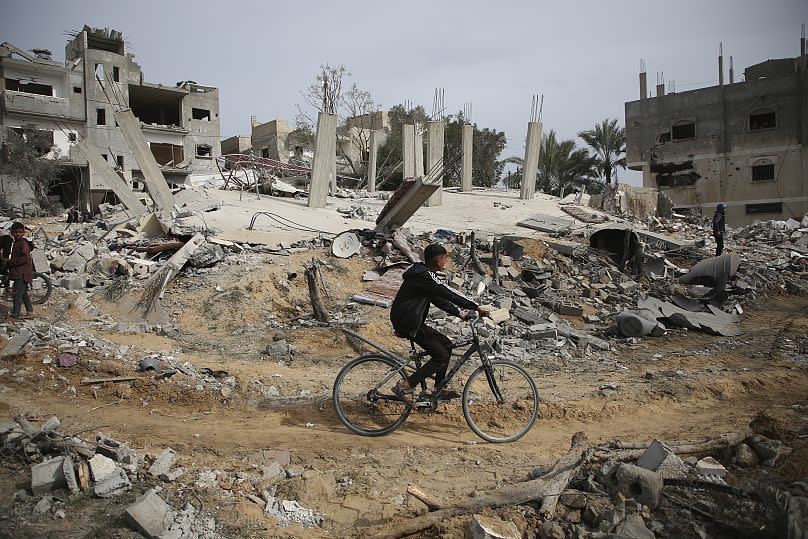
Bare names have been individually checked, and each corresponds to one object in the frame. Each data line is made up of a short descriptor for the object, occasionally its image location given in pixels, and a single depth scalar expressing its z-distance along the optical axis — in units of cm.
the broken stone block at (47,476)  342
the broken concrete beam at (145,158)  1658
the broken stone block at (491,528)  289
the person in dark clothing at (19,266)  838
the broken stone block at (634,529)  276
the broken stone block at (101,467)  355
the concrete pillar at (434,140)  2189
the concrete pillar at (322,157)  1966
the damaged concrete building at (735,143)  2875
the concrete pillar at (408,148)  2227
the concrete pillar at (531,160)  2448
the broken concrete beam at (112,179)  1543
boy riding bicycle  473
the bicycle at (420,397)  488
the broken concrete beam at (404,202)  1296
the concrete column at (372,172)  2852
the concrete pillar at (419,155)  2328
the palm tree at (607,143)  3784
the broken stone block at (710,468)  337
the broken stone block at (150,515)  308
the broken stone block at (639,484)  315
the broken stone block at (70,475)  345
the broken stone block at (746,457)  354
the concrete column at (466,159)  2505
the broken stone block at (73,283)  1090
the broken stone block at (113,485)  346
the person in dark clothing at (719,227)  1653
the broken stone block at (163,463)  376
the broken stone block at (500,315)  1000
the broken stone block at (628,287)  1283
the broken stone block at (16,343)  632
